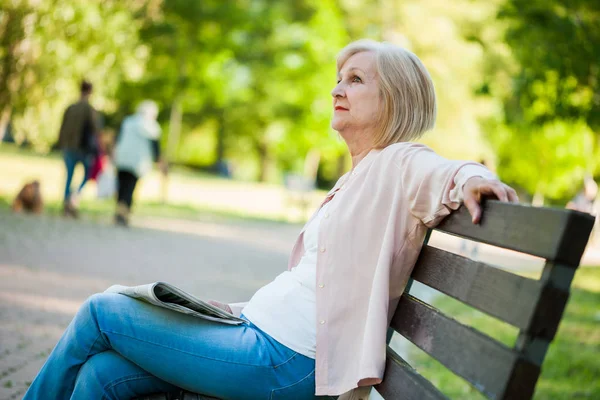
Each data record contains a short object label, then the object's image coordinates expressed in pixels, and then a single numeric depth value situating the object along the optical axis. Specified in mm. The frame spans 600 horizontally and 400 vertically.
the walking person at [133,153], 12719
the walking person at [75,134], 12891
